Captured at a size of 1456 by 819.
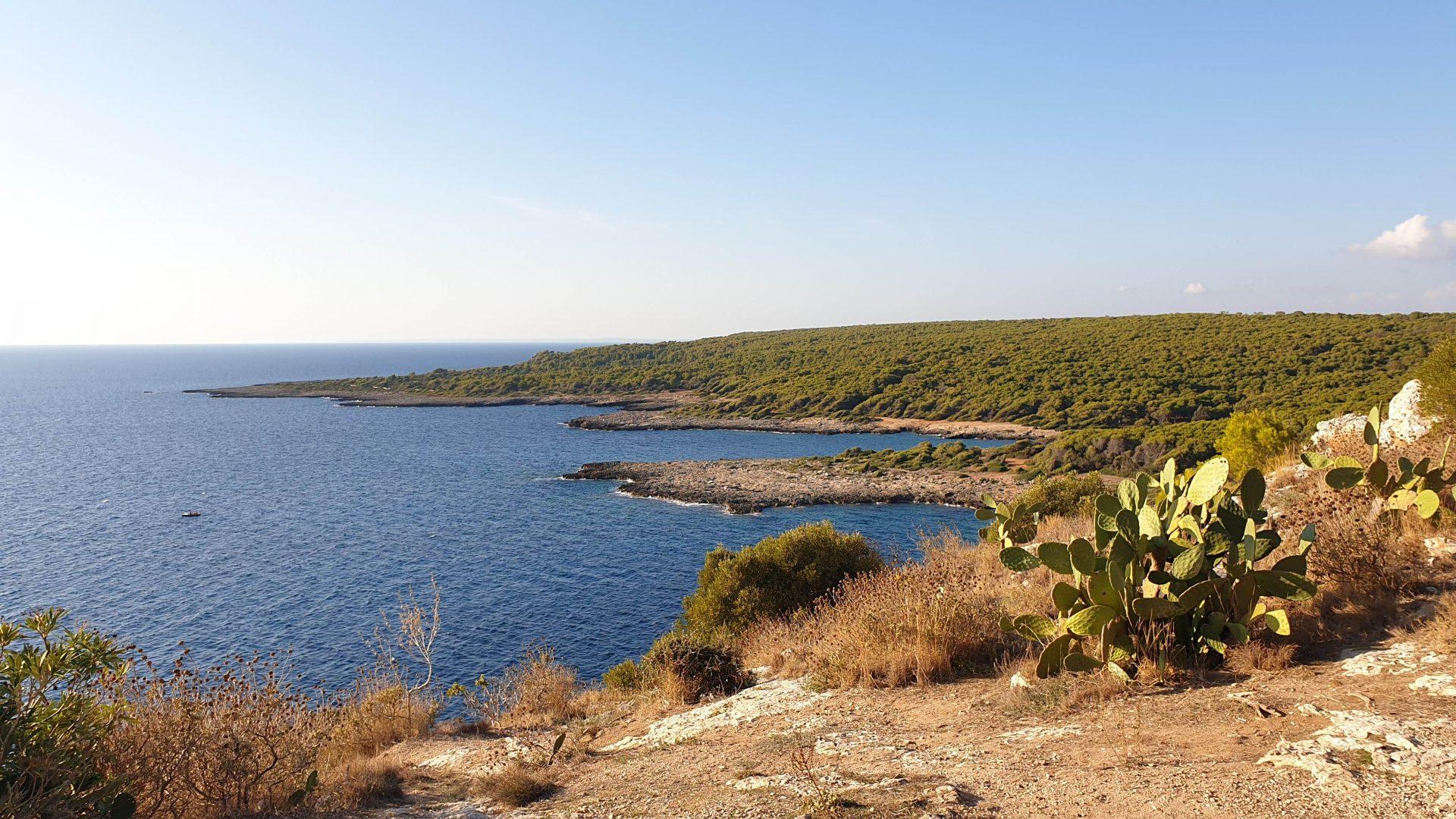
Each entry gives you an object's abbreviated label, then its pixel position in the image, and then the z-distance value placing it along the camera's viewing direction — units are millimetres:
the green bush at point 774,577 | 19844
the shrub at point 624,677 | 14438
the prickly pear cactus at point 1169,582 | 6410
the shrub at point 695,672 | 10148
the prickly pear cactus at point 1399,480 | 7996
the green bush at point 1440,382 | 13164
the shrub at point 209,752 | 5996
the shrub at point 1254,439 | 18828
